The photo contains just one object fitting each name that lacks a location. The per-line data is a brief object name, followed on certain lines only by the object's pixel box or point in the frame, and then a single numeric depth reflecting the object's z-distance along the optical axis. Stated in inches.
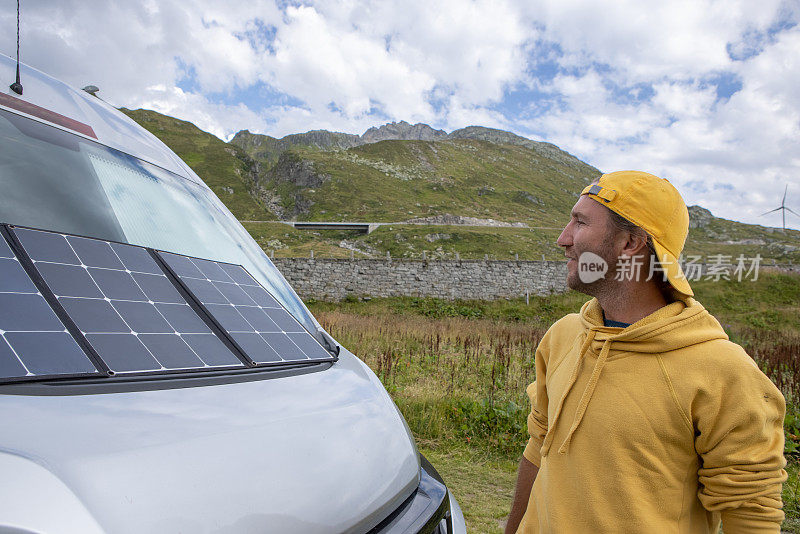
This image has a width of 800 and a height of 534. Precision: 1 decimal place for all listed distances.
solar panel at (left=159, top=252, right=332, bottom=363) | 75.7
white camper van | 39.3
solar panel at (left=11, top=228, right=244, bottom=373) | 55.7
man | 58.2
